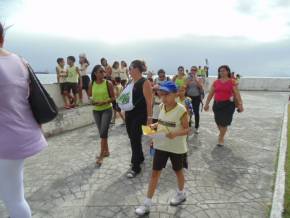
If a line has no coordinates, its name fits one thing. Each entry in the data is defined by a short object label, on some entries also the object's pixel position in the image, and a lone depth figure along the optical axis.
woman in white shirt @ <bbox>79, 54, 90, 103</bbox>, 11.83
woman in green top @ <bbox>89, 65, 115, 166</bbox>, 6.16
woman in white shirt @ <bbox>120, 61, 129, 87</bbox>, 13.59
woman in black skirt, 7.41
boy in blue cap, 4.01
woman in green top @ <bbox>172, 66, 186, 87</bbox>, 9.30
